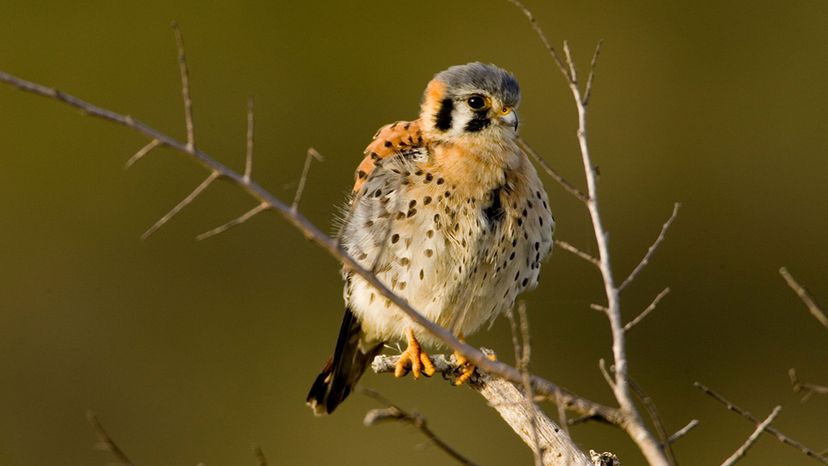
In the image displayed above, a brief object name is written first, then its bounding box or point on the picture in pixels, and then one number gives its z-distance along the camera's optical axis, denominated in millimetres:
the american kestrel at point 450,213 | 7362
